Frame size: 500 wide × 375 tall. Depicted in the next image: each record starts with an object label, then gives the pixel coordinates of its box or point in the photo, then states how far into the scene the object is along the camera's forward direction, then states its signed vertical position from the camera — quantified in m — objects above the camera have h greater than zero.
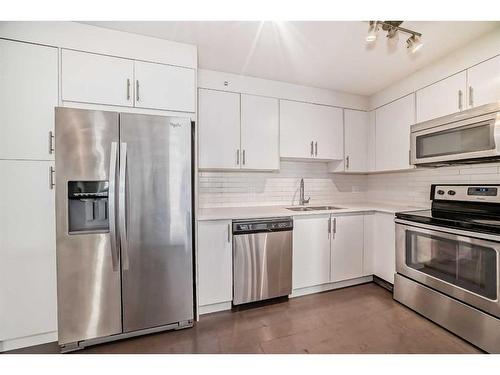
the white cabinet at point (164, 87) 1.83 +0.80
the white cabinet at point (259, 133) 2.51 +0.58
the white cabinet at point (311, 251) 2.37 -0.69
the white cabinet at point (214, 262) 2.05 -0.69
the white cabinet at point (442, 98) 2.06 +0.83
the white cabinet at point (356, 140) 3.01 +0.59
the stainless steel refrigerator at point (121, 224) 1.58 -0.28
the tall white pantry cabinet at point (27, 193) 1.56 -0.05
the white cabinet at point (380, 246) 2.45 -0.68
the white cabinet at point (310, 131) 2.70 +0.65
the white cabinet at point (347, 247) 2.53 -0.69
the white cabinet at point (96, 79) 1.67 +0.80
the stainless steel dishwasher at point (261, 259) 2.14 -0.70
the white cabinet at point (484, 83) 1.81 +0.83
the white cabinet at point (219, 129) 2.36 +0.58
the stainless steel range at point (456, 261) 1.59 -0.62
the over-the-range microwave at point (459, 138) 1.73 +0.39
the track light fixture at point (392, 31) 1.48 +1.04
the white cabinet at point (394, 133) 2.55 +0.61
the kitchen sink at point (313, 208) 2.69 -0.28
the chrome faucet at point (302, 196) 3.02 -0.15
